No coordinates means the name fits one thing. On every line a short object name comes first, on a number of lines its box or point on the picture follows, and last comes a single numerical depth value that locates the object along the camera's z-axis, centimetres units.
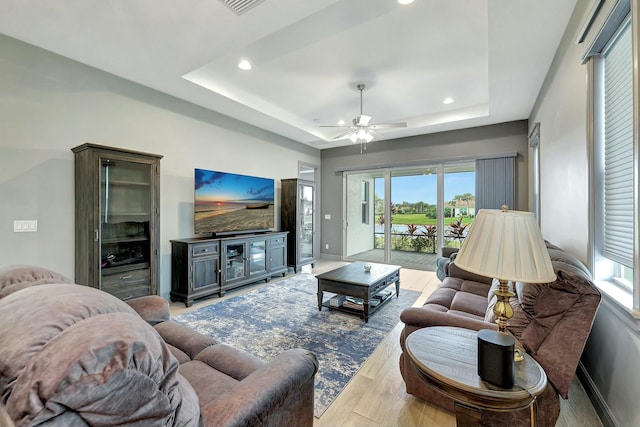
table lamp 113
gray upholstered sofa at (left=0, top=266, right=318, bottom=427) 57
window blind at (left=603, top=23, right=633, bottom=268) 157
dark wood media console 370
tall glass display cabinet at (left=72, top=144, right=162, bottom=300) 286
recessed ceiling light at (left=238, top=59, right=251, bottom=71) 330
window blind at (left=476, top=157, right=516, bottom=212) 491
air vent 210
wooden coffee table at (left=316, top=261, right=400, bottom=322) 307
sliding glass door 552
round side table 109
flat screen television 409
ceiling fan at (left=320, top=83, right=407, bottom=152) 393
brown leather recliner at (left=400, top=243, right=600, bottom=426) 135
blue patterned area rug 226
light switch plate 269
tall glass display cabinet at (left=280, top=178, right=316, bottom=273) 548
